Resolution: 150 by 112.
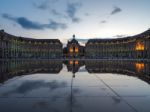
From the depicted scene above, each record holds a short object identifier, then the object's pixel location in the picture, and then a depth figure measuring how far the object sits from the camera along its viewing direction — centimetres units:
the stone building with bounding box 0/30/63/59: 5535
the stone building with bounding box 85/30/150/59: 5836
